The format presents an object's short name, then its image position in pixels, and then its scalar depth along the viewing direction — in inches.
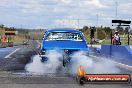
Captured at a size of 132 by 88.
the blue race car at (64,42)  746.2
